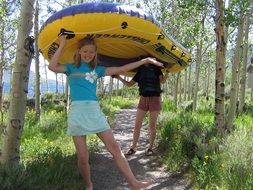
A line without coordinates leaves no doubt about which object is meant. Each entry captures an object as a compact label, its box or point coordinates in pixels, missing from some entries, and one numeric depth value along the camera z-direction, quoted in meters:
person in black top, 4.57
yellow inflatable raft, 3.61
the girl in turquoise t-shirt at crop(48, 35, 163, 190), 3.06
